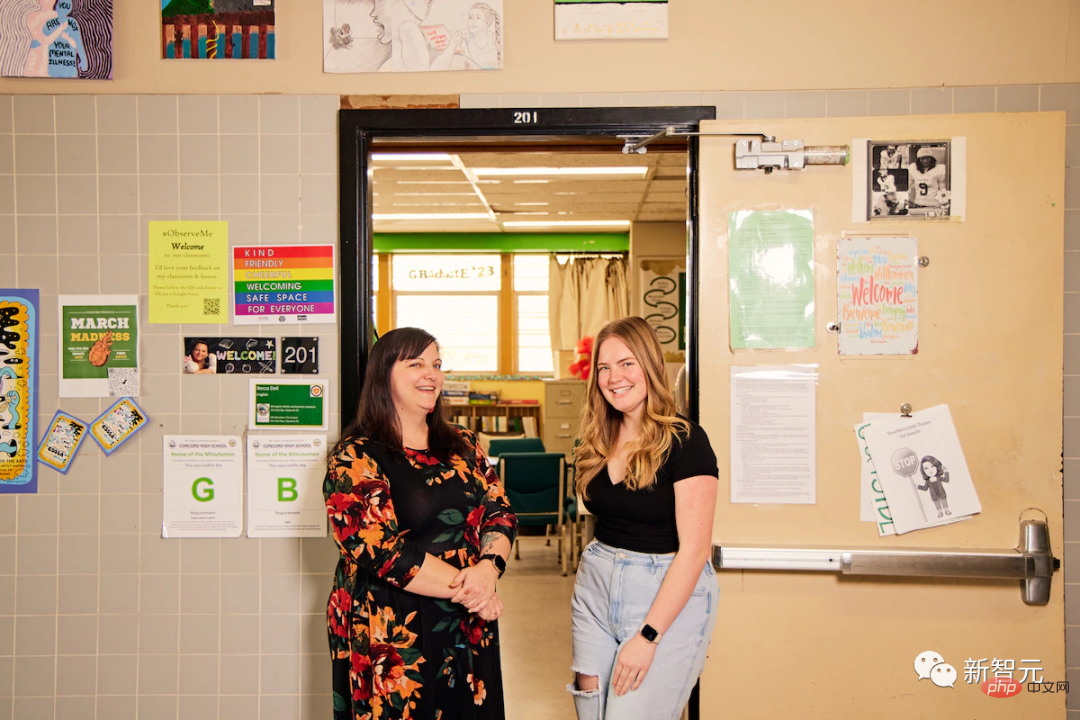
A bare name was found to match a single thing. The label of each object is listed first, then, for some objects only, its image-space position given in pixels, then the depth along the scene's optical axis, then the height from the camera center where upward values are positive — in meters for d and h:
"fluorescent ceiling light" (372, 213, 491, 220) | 7.47 +1.41
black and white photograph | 2.11 +0.50
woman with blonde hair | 1.67 -0.49
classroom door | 2.09 -0.21
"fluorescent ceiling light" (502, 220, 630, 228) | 8.14 +1.44
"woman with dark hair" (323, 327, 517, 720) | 1.72 -0.51
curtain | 8.67 +0.67
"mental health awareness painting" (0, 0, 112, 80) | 2.28 +0.97
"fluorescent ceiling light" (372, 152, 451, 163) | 4.67 +1.30
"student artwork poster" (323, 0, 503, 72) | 2.24 +0.99
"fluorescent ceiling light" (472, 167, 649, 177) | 5.32 +1.34
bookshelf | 8.23 -0.72
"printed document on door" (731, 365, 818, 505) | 2.15 -0.25
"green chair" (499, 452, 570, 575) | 5.31 -1.01
